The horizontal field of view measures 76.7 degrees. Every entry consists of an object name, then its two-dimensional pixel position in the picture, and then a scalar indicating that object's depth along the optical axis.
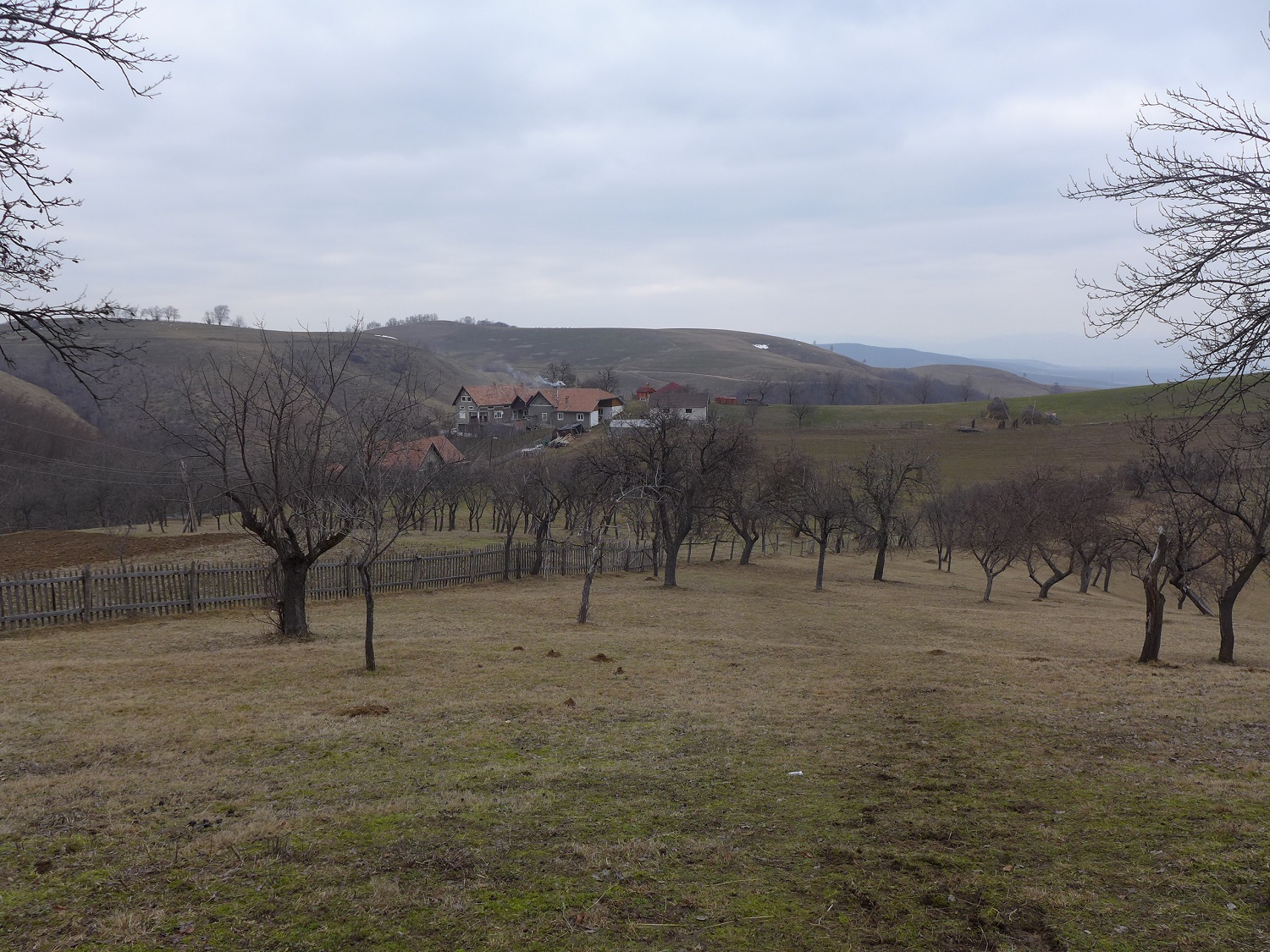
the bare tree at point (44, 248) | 5.12
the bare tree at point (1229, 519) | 15.62
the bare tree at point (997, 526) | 32.53
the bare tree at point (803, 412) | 94.00
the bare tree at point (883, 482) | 36.78
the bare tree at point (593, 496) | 18.52
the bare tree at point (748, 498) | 34.41
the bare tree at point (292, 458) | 14.57
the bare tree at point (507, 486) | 39.59
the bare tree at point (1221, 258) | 5.80
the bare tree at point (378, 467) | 12.30
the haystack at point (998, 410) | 88.19
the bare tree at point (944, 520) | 44.12
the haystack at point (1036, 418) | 86.64
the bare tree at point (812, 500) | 34.31
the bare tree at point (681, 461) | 29.77
